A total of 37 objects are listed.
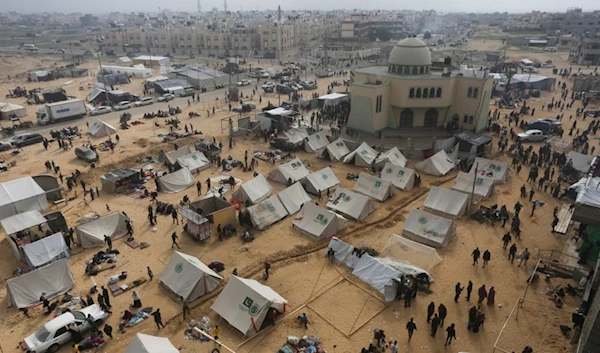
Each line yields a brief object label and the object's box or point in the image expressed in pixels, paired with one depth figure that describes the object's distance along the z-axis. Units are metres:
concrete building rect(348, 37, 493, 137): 35.38
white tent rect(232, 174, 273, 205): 24.80
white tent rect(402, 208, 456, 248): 20.47
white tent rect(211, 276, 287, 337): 14.98
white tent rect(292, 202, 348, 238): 21.42
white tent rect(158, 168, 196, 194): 26.92
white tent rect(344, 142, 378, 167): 30.91
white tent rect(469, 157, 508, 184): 27.73
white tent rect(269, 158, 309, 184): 27.91
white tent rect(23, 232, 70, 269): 18.28
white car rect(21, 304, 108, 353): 14.11
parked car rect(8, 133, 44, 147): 34.94
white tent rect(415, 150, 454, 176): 29.45
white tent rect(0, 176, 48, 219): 22.91
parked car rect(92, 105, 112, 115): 46.38
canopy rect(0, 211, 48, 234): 20.03
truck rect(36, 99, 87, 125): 41.97
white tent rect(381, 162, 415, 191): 27.02
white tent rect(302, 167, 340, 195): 26.30
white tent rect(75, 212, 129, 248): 20.50
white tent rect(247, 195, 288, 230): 22.31
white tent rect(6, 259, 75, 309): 16.38
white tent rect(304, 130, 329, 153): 33.99
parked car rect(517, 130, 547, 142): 36.22
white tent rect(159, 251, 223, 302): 16.75
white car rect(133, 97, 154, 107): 50.62
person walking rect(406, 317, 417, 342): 14.44
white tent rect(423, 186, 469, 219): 23.12
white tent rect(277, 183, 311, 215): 23.83
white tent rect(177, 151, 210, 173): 29.84
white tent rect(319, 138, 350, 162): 32.22
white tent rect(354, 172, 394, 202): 25.56
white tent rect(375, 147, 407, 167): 29.97
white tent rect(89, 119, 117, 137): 37.69
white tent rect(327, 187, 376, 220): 23.34
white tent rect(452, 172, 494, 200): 25.33
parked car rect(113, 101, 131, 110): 48.86
